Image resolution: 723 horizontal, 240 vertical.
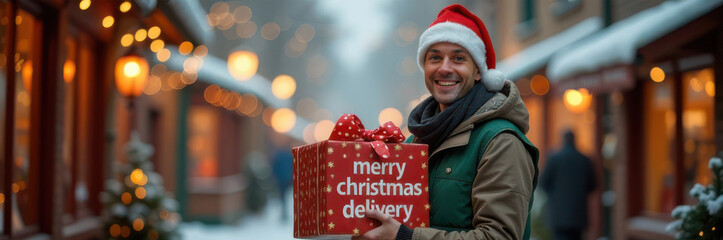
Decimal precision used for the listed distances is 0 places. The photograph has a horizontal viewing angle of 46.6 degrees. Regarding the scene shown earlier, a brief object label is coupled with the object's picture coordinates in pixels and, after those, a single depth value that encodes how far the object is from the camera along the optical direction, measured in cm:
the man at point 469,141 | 260
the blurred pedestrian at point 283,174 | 1955
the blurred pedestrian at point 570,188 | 938
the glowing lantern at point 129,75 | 949
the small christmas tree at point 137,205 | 950
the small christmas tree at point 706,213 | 467
